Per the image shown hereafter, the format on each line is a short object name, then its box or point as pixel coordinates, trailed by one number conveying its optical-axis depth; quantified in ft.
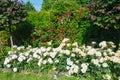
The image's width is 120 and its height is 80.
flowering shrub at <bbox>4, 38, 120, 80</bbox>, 8.48
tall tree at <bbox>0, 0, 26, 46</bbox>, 12.76
